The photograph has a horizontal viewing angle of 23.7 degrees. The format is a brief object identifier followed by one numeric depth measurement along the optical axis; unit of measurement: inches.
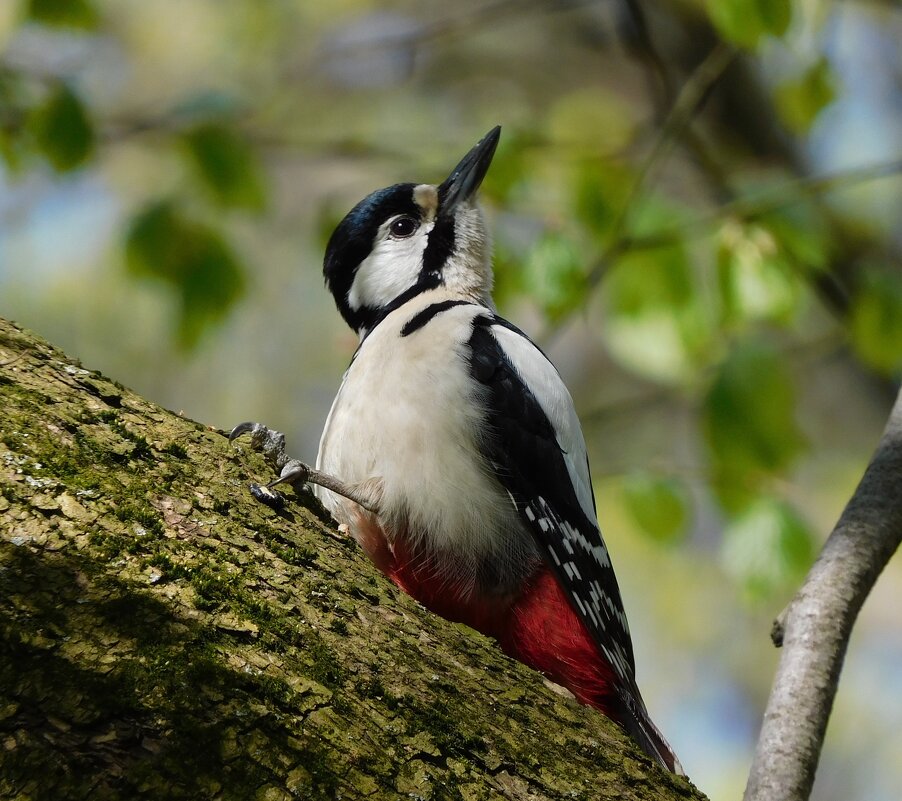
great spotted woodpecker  217.2
